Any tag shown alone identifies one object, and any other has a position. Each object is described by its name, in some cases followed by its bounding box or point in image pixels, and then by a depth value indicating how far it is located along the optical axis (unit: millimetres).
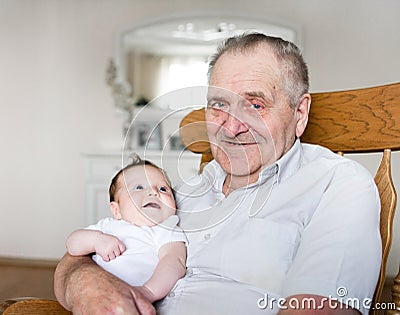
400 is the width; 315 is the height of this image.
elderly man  971
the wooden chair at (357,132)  1062
